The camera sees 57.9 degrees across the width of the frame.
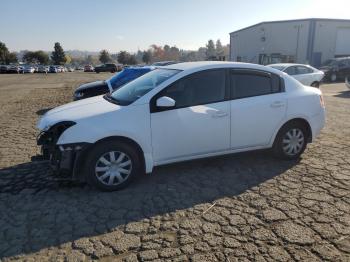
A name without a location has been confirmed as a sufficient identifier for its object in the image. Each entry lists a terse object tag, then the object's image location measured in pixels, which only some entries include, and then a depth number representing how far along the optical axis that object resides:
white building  36.28
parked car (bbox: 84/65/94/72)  67.06
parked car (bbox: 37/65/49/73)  61.37
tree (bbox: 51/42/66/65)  97.50
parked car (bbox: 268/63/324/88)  13.55
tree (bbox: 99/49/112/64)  99.54
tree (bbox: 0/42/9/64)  73.62
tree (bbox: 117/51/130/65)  92.35
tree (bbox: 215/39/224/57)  188.15
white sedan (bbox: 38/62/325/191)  4.10
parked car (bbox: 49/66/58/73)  62.53
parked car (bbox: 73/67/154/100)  9.68
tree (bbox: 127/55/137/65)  92.94
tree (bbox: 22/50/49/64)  97.30
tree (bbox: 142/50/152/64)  91.94
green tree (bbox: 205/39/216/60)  162.98
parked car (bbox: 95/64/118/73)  53.50
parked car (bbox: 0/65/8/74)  51.81
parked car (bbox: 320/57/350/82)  23.69
